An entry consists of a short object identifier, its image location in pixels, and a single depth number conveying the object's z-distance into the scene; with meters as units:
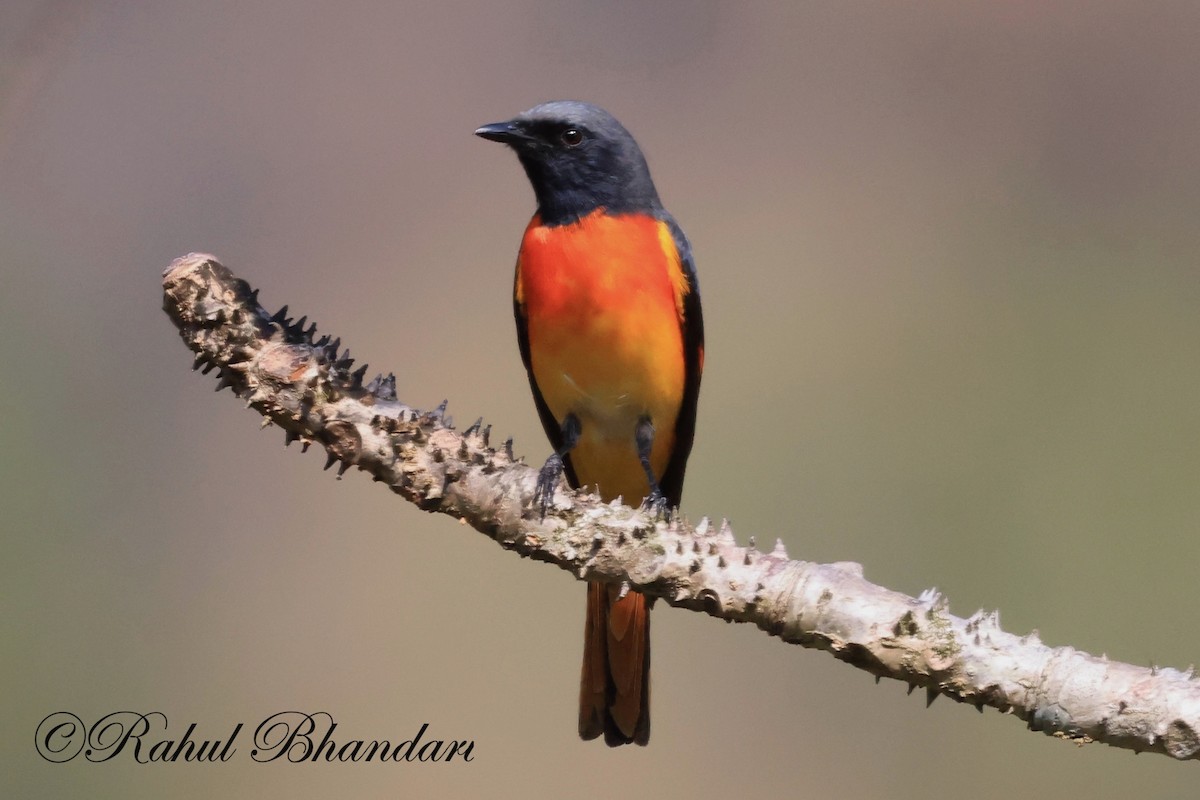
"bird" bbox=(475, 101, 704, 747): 3.85
